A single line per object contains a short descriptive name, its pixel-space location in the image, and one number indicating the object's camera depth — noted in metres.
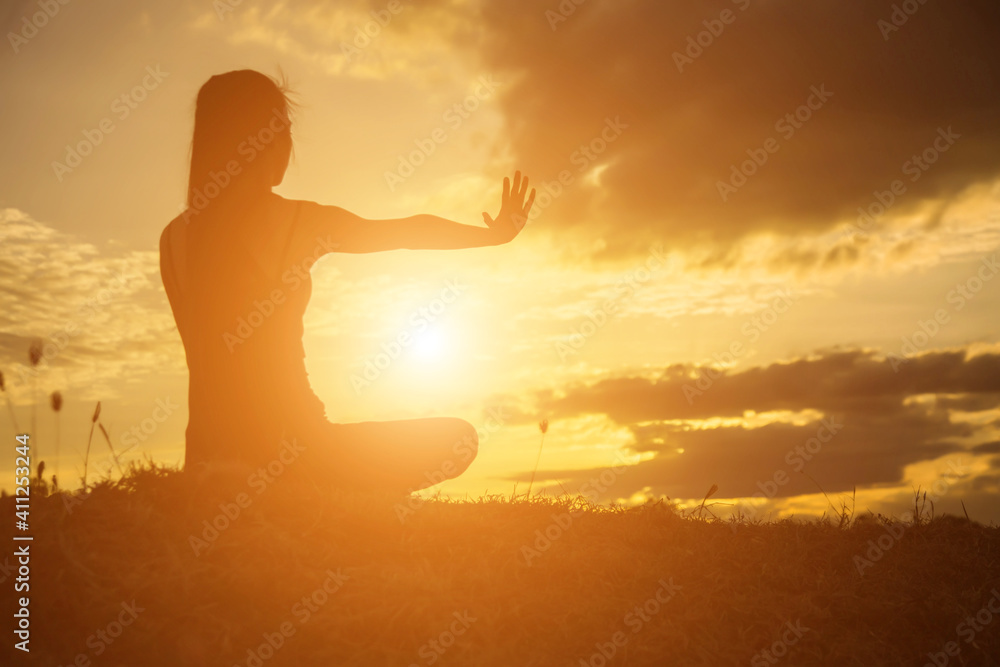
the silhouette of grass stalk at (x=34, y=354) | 6.39
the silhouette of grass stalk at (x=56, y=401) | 6.40
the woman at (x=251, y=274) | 5.97
